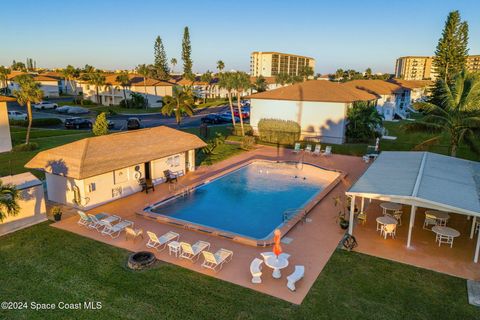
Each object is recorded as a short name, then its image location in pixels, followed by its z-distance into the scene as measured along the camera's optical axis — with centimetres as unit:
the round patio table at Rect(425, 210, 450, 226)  1505
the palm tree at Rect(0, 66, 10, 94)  7706
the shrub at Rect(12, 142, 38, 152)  2831
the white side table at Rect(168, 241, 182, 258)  1267
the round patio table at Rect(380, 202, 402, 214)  1617
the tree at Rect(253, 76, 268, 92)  8956
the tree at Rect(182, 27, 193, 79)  9862
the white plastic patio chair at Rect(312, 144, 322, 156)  3054
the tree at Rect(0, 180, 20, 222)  1308
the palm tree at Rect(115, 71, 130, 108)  6420
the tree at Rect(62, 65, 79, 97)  7131
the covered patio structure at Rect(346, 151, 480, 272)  1278
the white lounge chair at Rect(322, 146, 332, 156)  3011
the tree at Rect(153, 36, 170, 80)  10300
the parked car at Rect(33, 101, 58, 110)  5828
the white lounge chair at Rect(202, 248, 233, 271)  1164
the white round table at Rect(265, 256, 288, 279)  1127
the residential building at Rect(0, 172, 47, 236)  1476
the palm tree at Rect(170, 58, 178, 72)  12121
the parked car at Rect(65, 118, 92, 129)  4144
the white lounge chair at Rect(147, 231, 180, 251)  1300
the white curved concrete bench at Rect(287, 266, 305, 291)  1073
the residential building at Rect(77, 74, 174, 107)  6650
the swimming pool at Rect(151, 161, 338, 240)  1655
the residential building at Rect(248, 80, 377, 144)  3469
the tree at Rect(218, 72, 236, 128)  3959
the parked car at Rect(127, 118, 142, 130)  3984
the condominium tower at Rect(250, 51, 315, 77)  18212
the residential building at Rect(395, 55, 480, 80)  18839
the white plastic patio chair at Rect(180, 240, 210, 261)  1225
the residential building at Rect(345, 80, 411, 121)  5047
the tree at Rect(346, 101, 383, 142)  3409
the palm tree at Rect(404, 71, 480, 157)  1950
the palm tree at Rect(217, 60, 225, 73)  10619
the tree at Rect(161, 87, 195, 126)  3509
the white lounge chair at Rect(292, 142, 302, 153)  3140
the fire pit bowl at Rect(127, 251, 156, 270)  1180
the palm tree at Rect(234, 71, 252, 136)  3956
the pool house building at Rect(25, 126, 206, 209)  1658
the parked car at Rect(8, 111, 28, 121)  4519
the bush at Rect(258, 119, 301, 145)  3500
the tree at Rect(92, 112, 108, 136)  2811
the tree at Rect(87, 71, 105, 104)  6419
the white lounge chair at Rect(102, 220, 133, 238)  1423
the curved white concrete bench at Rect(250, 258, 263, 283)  1112
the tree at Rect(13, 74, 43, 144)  2808
